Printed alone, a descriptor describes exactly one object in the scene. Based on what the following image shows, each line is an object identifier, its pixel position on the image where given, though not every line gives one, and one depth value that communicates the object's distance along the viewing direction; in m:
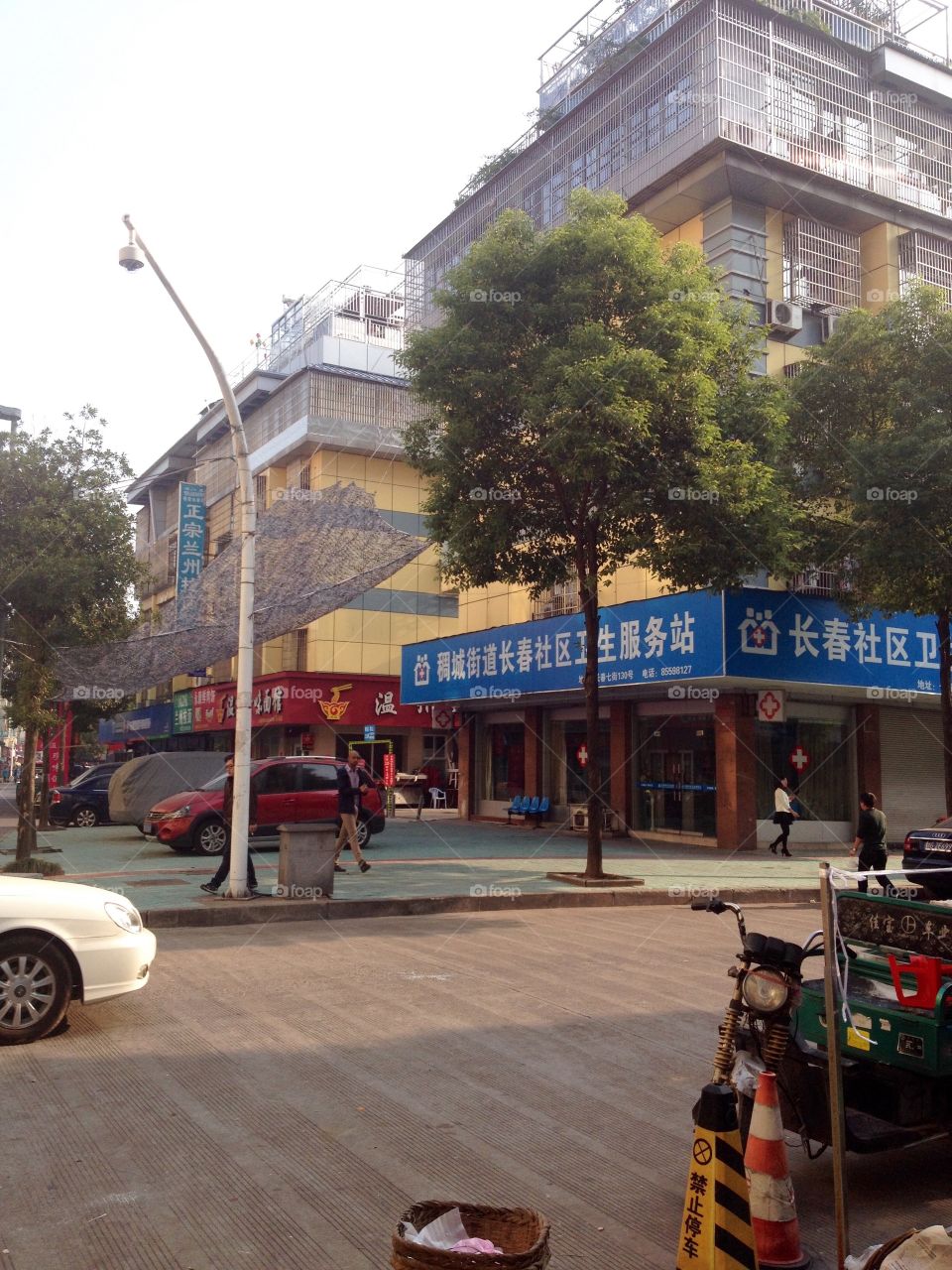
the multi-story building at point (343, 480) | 37.03
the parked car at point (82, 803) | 27.89
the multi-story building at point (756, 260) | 22.67
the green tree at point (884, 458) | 18.00
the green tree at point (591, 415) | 15.09
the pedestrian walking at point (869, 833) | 15.08
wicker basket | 2.86
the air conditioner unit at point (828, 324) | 25.69
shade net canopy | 18.22
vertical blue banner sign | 40.72
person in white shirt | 20.89
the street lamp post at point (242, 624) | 12.44
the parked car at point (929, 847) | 14.41
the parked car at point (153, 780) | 23.59
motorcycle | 3.93
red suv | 19.69
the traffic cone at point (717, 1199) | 3.32
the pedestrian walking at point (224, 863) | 13.29
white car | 6.61
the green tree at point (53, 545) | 17.44
